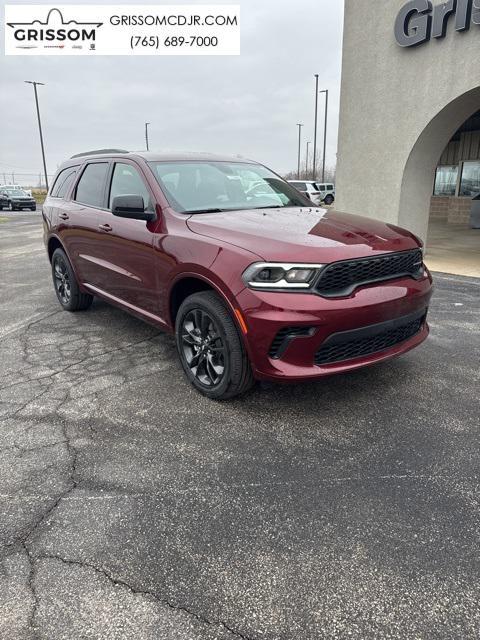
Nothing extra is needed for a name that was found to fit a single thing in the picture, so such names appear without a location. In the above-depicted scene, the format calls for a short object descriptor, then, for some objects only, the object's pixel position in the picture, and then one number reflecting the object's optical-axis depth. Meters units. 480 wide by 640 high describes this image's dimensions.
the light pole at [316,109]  46.28
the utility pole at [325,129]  49.53
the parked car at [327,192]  29.92
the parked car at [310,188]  23.98
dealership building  7.99
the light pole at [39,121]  45.38
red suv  2.94
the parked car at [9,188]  33.93
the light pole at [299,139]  70.55
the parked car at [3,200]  32.47
